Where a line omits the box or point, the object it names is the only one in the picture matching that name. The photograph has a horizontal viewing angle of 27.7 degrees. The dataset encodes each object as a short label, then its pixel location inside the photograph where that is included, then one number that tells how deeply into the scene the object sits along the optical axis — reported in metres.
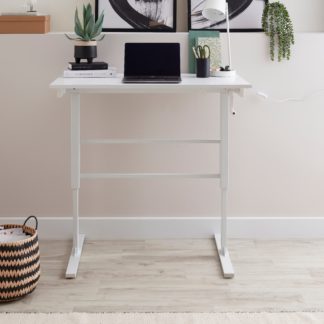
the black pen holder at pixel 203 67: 3.01
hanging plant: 3.22
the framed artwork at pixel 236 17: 3.31
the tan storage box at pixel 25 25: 3.22
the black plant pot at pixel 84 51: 3.06
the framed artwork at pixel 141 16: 3.31
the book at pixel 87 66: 2.99
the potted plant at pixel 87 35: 3.06
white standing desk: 2.74
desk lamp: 3.00
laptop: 2.99
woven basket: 2.56
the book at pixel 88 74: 2.98
